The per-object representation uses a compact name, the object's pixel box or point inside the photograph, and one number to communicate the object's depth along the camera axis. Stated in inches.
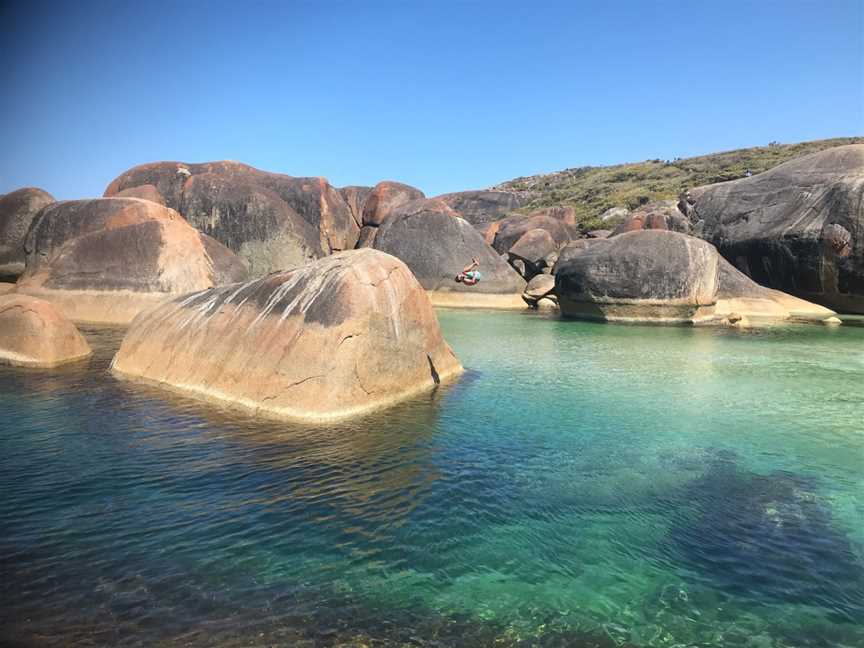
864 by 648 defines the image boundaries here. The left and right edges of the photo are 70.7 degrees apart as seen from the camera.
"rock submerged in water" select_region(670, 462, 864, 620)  149.8
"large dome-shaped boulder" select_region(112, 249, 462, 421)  295.0
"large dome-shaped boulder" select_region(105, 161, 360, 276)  1010.1
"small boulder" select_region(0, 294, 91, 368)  394.0
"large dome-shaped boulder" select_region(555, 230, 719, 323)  744.3
